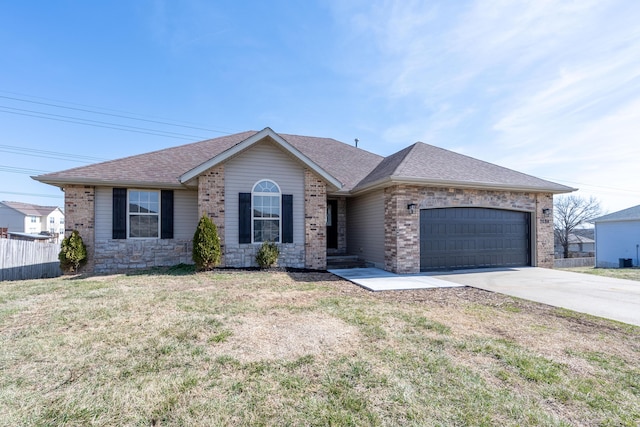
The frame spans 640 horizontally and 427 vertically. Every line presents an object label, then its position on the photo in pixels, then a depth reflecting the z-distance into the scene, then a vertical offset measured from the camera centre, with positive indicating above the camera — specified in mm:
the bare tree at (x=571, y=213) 35000 +256
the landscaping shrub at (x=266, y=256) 9750 -1330
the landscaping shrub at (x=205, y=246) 9109 -935
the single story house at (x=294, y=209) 9836 +242
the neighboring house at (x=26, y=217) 41031 -128
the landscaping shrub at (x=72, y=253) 9461 -1179
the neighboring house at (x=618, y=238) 18984 -1552
